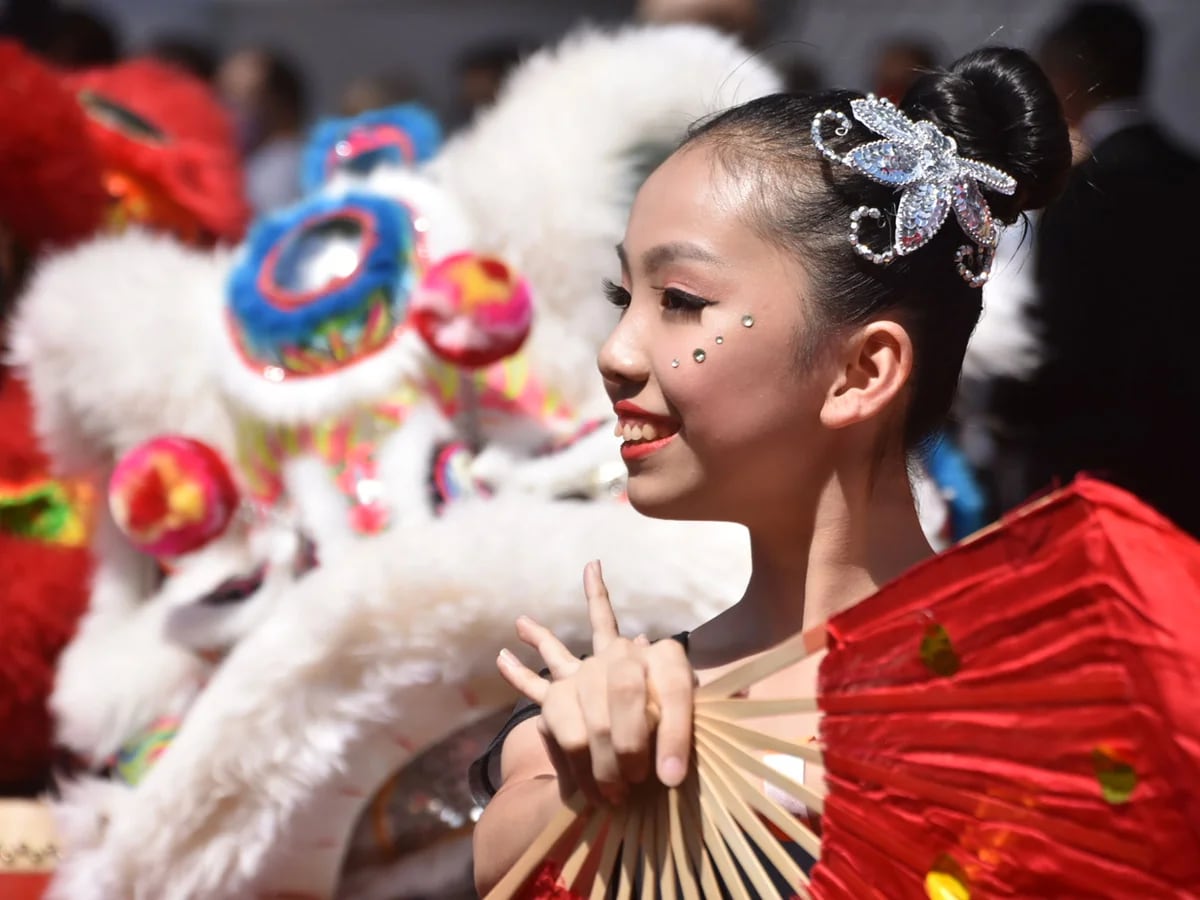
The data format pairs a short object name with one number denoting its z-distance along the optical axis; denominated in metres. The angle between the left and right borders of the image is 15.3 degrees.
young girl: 2.06
